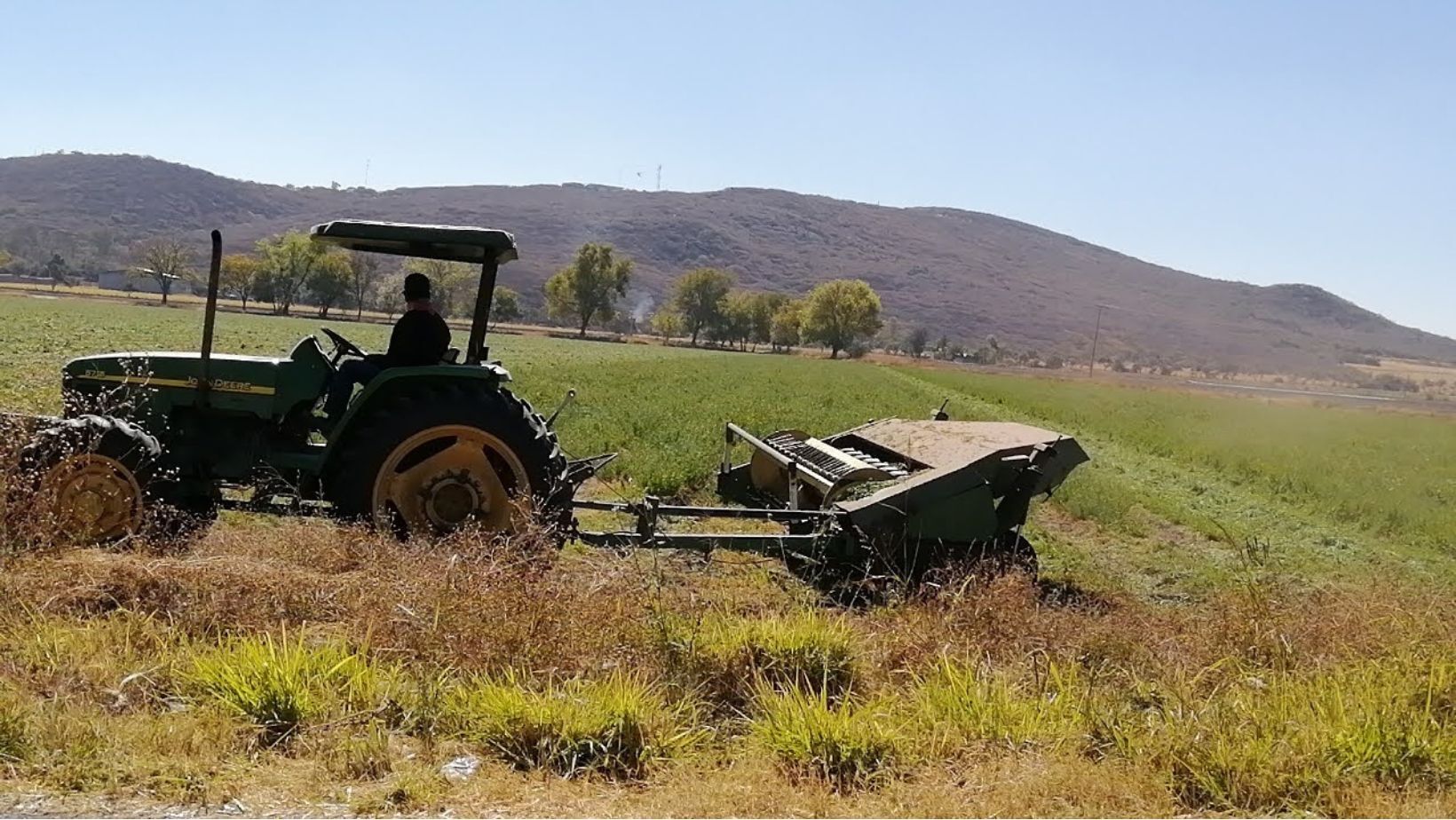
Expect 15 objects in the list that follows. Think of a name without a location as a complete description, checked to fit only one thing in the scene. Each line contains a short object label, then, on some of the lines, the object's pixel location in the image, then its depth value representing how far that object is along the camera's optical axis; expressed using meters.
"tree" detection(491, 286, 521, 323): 93.94
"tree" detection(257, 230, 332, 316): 83.25
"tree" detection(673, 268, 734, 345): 125.06
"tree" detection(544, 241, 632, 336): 113.88
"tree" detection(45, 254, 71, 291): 112.40
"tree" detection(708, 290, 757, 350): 123.62
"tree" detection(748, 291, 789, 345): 122.94
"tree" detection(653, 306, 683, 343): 125.56
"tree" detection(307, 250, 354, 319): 89.94
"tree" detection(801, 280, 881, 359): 106.81
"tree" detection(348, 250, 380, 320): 91.56
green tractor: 6.03
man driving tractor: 6.77
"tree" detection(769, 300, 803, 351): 115.94
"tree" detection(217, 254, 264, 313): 92.56
